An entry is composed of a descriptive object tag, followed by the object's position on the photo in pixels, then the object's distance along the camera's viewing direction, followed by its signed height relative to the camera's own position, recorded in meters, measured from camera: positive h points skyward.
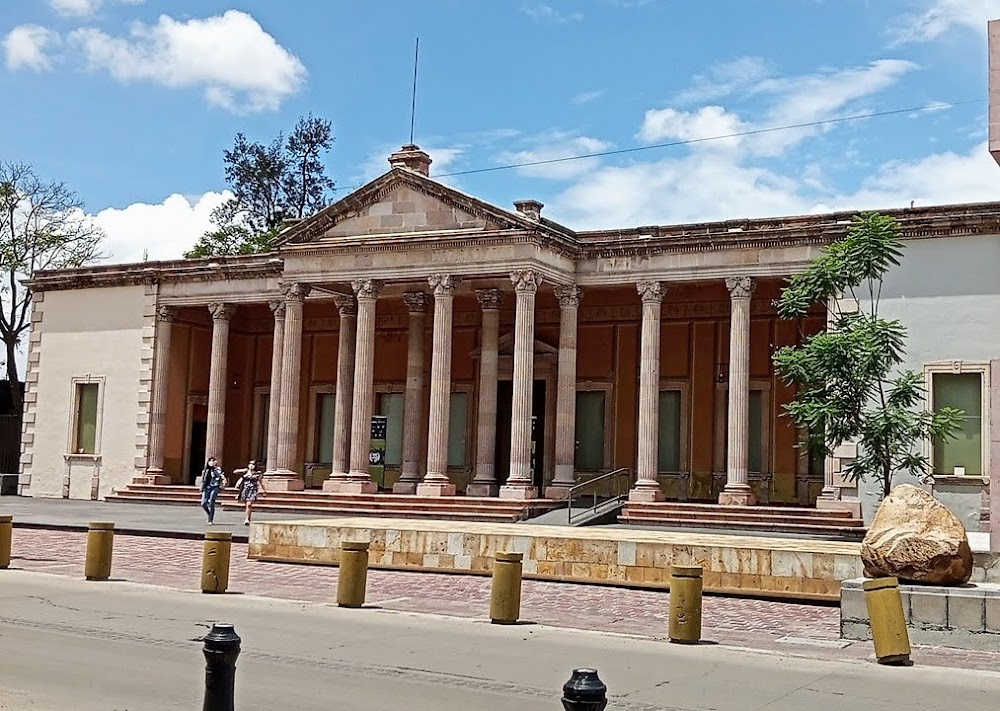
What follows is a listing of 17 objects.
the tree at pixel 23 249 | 47.16 +7.92
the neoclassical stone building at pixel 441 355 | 29.03 +3.00
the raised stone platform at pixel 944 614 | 12.27 -1.41
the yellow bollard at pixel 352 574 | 14.81 -1.42
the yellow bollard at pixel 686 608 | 12.54 -1.44
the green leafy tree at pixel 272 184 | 57.28 +13.03
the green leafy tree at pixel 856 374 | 21.47 +1.84
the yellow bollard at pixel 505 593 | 13.73 -1.47
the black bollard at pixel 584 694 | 5.29 -1.00
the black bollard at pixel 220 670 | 6.51 -1.18
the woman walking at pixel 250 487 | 26.41 -0.71
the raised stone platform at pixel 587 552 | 16.05 -1.27
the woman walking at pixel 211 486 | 26.94 -0.72
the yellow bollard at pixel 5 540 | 18.20 -1.41
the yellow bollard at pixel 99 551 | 17.03 -1.44
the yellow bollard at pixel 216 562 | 15.91 -1.44
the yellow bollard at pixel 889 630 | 11.37 -1.45
